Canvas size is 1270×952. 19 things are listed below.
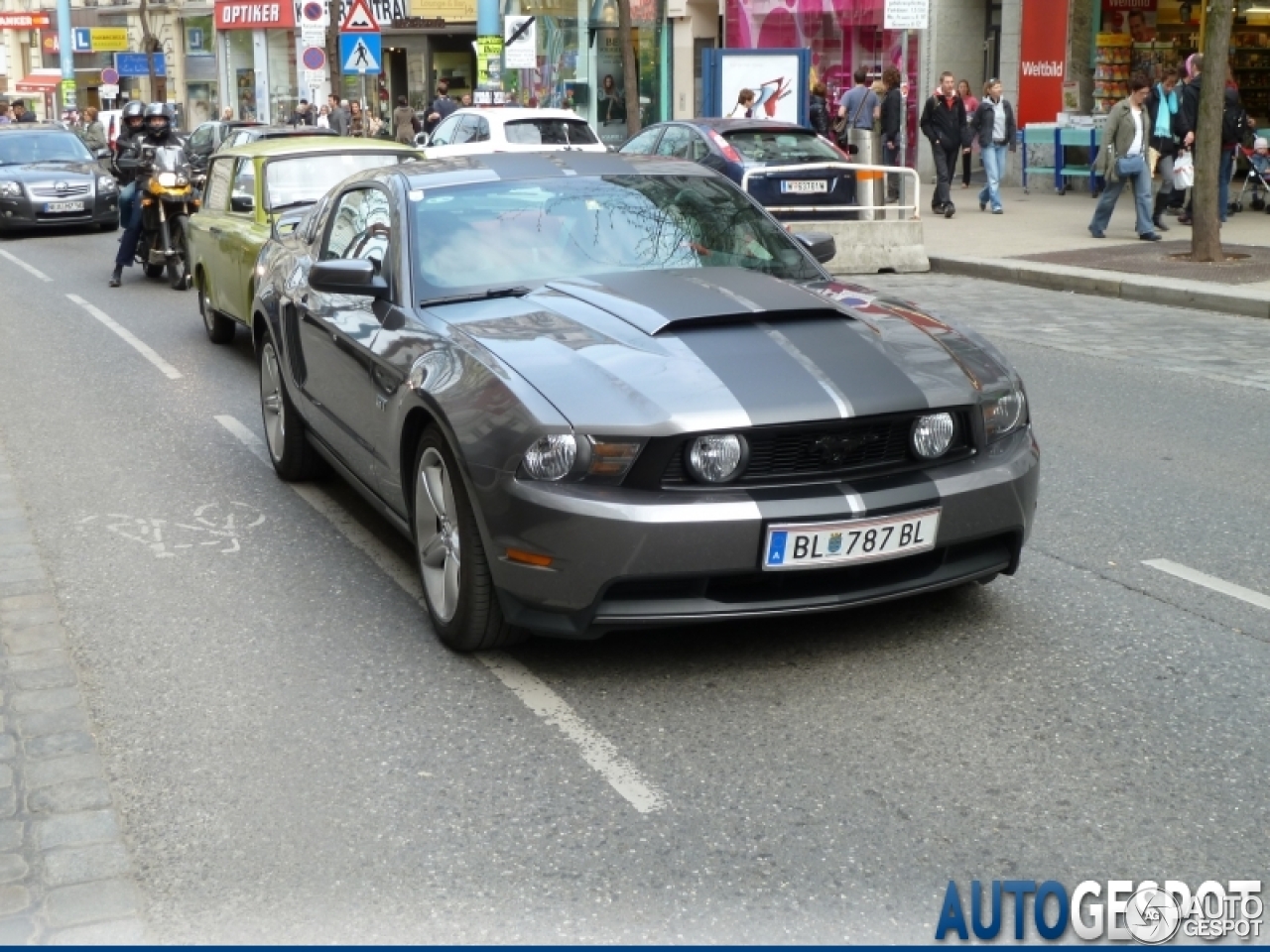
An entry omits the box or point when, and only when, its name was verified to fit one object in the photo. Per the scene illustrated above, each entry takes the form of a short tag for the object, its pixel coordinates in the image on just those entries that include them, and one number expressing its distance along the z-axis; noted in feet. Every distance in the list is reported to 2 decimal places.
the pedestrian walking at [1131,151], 59.77
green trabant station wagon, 38.88
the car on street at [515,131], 73.15
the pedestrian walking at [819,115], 88.38
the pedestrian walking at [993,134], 77.41
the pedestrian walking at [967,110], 84.33
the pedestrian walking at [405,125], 119.96
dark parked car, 62.28
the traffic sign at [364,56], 85.87
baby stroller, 69.82
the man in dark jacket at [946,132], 76.18
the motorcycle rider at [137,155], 58.44
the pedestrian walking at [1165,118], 62.75
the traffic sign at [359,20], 86.58
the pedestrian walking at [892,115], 80.38
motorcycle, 57.21
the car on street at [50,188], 81.92
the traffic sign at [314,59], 97.50
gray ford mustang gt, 15.97
